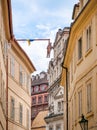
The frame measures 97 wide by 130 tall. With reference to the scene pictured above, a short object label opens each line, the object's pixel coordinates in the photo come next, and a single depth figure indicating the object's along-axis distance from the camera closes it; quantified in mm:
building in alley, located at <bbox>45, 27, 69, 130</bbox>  62781
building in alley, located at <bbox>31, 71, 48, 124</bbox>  109500
